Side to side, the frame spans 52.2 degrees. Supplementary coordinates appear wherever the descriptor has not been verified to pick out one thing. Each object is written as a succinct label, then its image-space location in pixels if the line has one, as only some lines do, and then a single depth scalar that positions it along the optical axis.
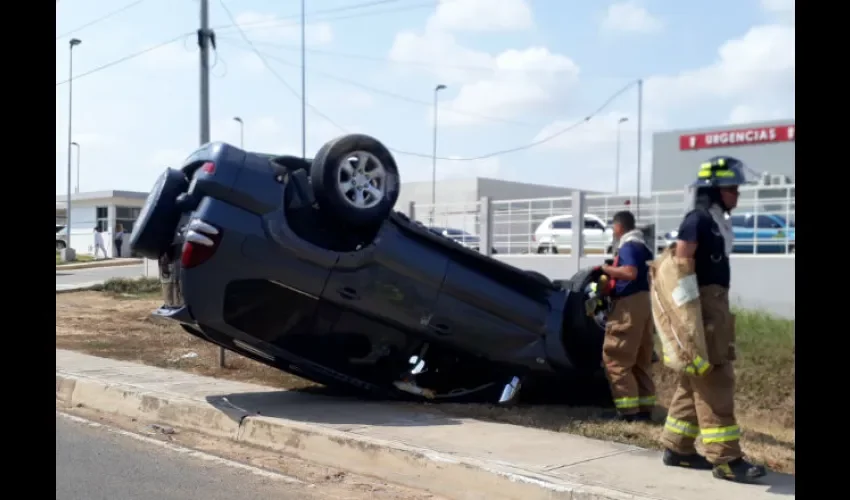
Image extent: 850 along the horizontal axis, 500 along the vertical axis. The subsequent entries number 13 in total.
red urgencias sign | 35.66
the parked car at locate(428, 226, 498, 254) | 17.83
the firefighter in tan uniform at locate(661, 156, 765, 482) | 5.08
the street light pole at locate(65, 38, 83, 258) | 21.58
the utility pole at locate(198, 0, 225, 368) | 15.57
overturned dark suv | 6.72
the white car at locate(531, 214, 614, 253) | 16.28
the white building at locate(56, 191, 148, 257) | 45.03
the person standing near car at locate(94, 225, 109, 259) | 41.22
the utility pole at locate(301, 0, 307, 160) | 26.08
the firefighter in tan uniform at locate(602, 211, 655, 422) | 6.98
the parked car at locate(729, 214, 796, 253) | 13.62
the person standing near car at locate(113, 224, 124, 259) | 37.96
